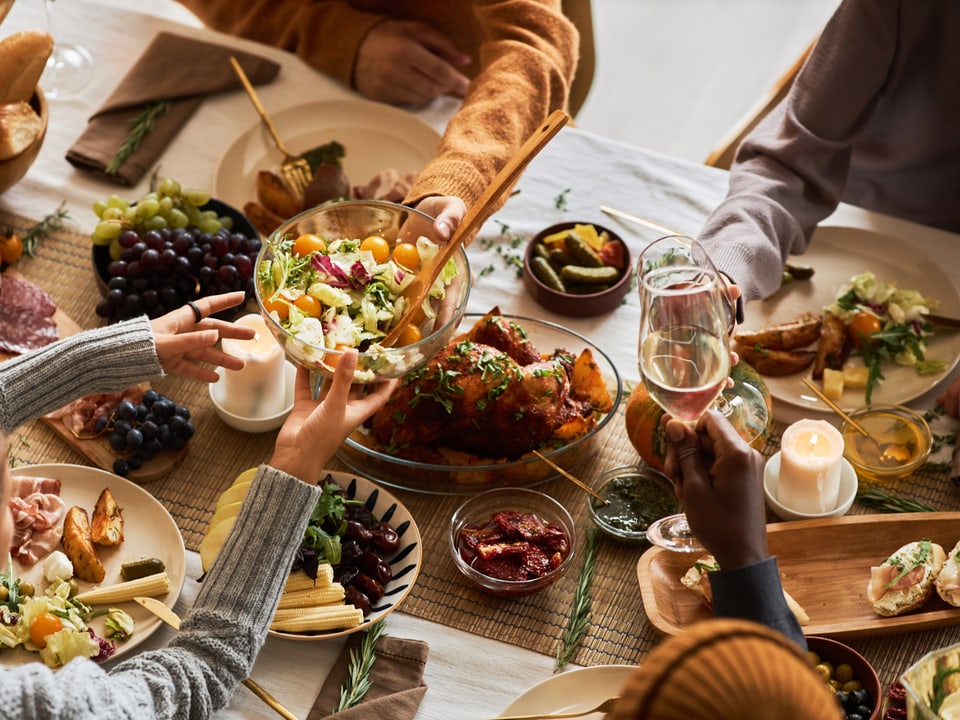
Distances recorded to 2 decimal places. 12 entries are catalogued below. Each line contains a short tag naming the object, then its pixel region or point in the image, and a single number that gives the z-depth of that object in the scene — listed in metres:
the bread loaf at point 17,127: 2.42
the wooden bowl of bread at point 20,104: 2.38
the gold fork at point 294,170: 2.60
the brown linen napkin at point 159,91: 2.71
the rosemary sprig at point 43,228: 2.54
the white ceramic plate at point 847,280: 2.19
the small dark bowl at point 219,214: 2.38
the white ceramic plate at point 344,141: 2.71
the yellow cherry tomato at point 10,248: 2.46
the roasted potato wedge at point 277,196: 2.54
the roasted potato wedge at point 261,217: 2.56
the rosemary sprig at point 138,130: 2.69
